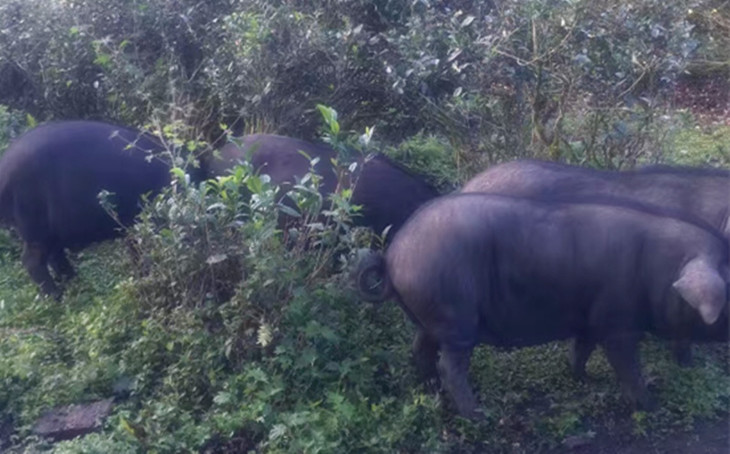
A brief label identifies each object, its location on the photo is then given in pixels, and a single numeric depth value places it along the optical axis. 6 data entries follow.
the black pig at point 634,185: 5.48
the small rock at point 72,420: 4.84
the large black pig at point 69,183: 6.26
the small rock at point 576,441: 4.77
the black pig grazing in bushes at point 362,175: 5.94
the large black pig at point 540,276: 4.89
